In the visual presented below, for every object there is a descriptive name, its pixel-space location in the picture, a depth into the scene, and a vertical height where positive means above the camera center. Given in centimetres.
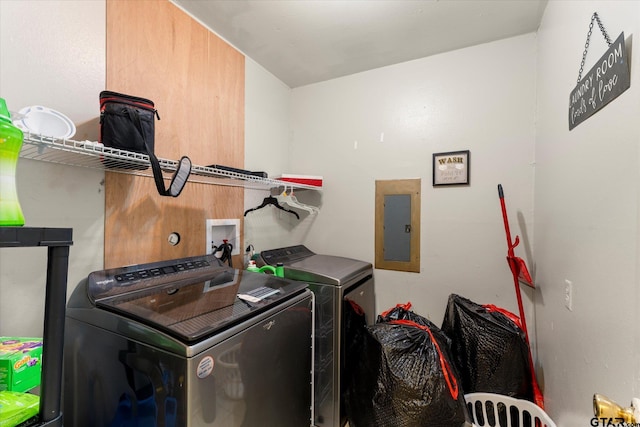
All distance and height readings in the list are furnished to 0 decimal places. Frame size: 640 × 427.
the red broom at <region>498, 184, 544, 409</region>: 169 -29
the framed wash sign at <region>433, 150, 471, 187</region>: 196 +39
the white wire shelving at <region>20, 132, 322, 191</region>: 87 +22
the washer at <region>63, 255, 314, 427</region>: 81 -47
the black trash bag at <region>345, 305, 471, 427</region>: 128 -81
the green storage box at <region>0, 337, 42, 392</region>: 79 -46
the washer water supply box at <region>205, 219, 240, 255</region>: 179 -11
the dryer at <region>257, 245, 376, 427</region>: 166 -72
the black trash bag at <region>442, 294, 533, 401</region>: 148 -75
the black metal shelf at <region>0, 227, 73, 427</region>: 57 -23
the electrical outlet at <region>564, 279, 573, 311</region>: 112 -30
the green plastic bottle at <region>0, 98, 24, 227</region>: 60 +9
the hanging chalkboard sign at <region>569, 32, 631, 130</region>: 79 +47
